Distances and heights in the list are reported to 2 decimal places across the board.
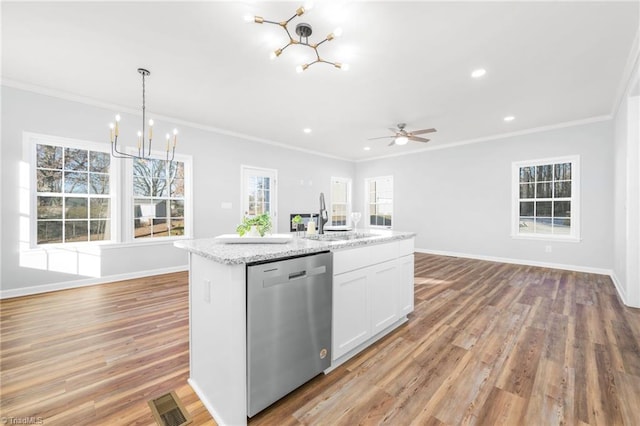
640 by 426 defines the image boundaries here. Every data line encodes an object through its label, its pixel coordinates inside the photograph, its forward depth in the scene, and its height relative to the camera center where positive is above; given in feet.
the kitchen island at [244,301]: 4.50 -2.02
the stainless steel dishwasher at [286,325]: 4.59 -2.22
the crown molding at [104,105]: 11.41 +5.42
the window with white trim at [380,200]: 25.30 +1.21
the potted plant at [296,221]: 7.80 -0.28
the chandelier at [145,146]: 12.13 +3.63
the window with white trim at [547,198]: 16.12 +0.94
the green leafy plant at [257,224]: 6.36 -0.31
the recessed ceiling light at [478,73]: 9.95 +5.44
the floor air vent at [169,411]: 4.81 -3.87
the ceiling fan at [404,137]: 14.90 +4.35
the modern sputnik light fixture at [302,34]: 6.58 +5.25
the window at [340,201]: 26.08 +1.15
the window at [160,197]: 14.61 +0.82
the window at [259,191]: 19.04 +1.59
